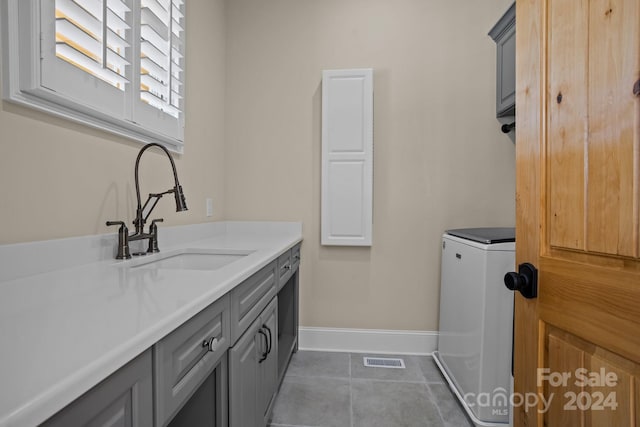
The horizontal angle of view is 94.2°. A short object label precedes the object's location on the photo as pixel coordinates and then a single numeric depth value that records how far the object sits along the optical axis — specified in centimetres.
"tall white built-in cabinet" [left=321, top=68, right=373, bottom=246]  214
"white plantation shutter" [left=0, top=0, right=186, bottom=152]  87
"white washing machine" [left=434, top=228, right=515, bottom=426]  147
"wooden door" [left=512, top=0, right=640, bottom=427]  57
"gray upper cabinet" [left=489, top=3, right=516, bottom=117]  183
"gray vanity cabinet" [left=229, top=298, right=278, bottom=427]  96
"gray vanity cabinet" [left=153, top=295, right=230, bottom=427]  59
